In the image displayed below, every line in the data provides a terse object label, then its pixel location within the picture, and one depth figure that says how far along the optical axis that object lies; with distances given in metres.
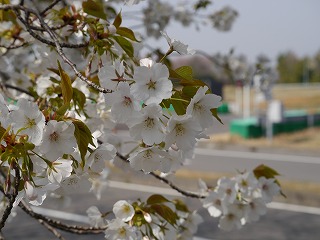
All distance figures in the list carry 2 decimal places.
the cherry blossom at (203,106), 0.84
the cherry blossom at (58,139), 0.82
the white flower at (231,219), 1.58
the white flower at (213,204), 1.64
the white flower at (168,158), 0.98
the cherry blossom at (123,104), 0.83
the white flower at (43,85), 1.45
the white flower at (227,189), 1.54
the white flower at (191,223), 1.68
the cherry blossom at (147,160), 0.98
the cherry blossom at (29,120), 0.81
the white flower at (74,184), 1.05
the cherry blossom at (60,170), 0.95
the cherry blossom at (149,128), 0.82
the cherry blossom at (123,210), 1.23
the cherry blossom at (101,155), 1.00
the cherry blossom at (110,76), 0.88
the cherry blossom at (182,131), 0.83
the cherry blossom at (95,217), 1.50
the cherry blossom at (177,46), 0.96
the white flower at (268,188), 1.55
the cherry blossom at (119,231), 1.19
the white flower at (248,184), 1.55
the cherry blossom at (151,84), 0.80
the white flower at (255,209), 1.57
